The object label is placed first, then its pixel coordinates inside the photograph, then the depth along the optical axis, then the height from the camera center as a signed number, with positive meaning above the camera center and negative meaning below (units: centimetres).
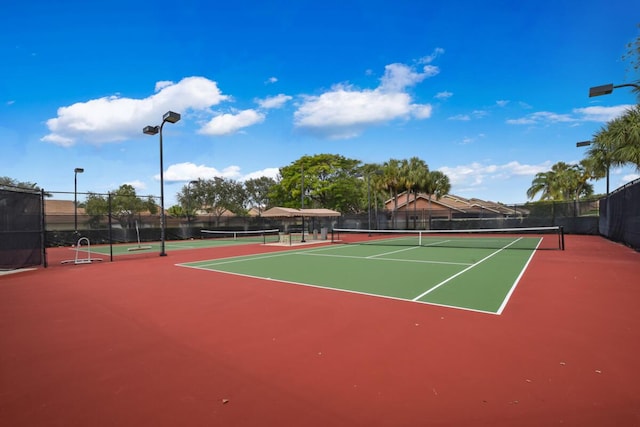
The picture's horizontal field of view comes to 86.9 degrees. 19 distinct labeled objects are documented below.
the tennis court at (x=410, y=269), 735 -181
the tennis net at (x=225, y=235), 3162 -194
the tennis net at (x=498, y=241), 1927 -196
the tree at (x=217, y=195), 5888 +362
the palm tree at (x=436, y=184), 3603 +331
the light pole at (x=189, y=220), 3278 -44
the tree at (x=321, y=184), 4491 +405
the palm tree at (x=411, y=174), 3581 +416
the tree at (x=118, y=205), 4419 +162
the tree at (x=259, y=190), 6844 +513
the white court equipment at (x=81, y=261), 1434 -189
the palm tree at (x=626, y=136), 1172 +266
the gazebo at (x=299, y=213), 2348 +11
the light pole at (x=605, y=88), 997 +366
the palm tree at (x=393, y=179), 3644 +370
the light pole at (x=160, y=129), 1475 +411
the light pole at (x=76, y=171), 2489 +343
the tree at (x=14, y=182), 4462 +490
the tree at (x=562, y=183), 4811 +429
